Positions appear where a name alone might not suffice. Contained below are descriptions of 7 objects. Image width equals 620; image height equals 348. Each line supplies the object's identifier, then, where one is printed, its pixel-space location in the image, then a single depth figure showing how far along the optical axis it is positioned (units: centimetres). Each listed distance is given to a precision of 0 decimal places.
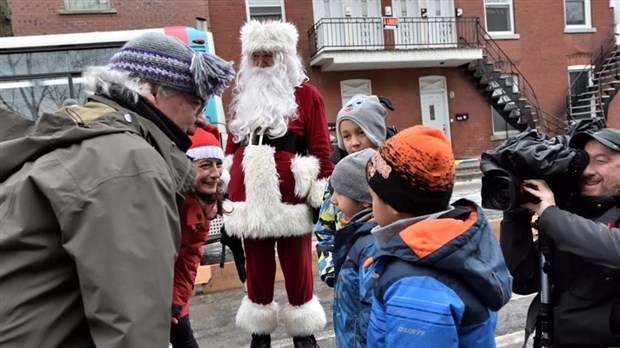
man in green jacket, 123
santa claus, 347
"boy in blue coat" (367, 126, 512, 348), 150
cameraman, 203
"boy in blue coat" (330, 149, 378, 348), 197
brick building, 1509
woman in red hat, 278
